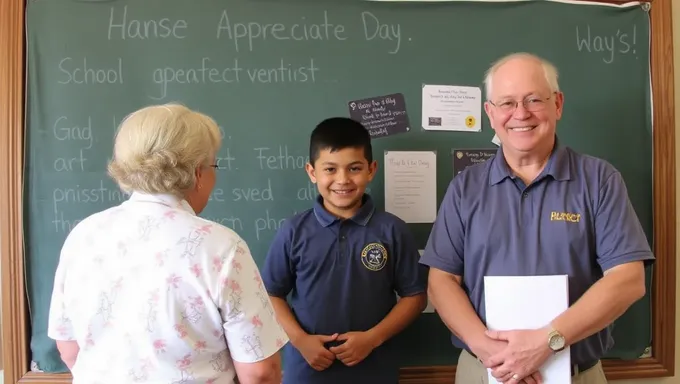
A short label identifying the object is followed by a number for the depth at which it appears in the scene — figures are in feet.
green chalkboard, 5.89
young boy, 5.15
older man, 4.00
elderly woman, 3.20
